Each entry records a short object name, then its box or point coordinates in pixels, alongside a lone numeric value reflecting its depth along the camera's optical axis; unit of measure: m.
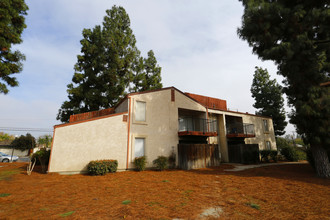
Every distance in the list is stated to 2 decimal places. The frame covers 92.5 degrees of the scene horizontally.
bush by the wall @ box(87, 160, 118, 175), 11.12
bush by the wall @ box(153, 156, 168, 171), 13.41
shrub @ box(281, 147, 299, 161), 21.27
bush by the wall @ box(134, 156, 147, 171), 12.78
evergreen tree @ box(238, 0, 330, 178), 9.66
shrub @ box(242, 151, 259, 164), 17.94
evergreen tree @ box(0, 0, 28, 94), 14.62
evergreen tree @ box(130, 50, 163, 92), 25.83
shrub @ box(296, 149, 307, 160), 21.94
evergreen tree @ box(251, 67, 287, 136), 28.86
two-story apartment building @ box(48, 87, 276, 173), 11.47
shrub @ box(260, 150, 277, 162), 19.89
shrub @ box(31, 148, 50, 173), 13.12
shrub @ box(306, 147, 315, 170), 12.00
